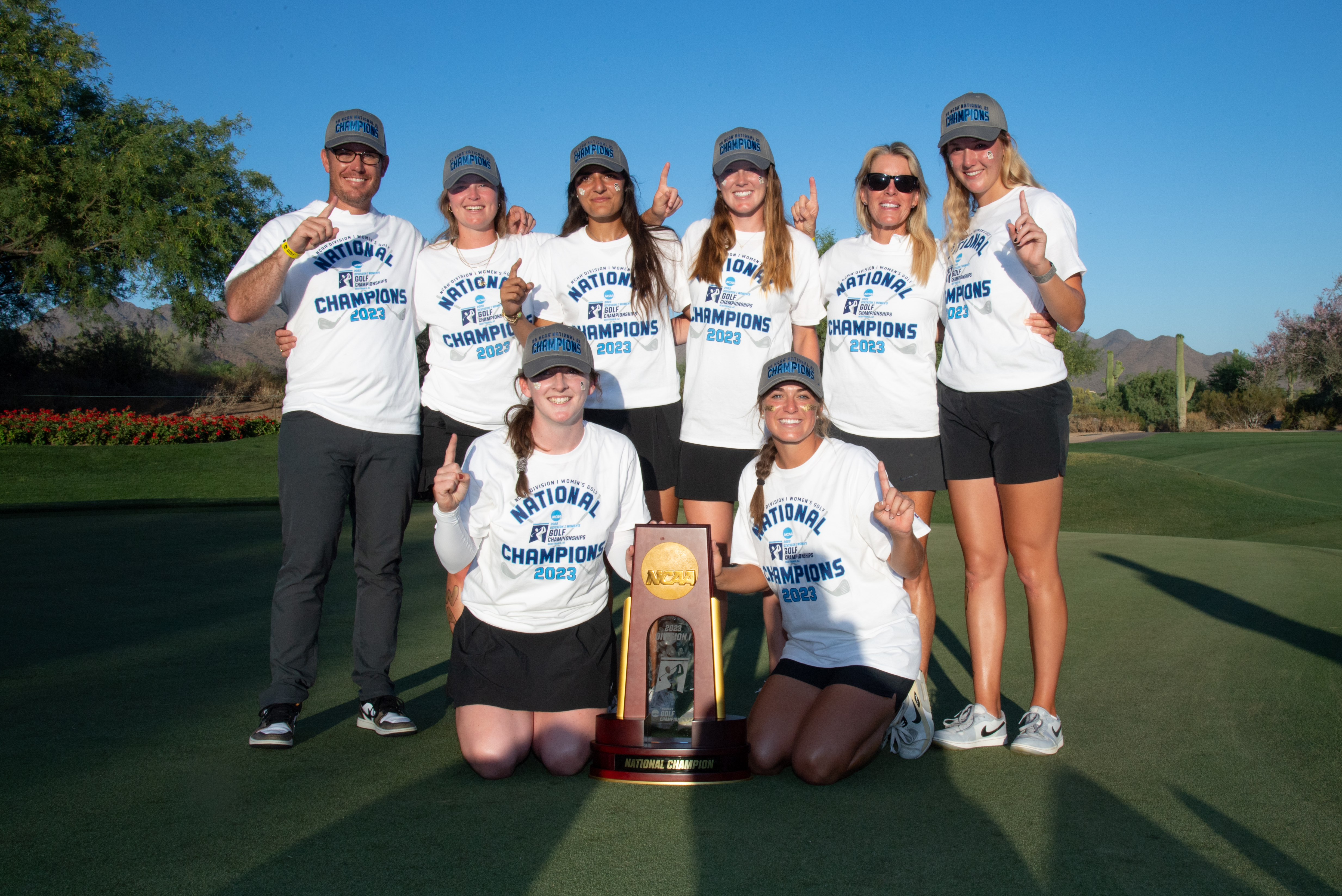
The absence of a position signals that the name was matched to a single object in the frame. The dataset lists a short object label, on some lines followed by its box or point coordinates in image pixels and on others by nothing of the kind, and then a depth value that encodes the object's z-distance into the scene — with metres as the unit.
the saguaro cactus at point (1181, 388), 33.94
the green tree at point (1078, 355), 48.94
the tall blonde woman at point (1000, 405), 3.37
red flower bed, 16.47
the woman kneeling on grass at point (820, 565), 3.20
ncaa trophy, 2.96
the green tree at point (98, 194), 20.31
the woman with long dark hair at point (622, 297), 3.91
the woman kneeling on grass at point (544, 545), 3.37
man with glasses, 3.55
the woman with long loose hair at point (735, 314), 3.90
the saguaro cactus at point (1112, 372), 45.22
